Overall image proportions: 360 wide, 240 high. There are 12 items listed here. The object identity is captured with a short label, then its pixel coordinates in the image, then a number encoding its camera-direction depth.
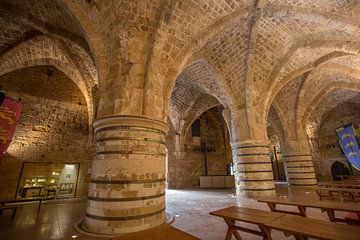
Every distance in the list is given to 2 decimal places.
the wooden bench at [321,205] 2.63
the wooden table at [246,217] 2.20
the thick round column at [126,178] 3.31
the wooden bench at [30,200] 6.76
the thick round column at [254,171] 6.69
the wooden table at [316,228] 1.63
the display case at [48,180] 7.49
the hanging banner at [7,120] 5.21
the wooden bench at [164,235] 2.04
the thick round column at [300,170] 9.70
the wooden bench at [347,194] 4.65
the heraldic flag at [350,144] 11.10
